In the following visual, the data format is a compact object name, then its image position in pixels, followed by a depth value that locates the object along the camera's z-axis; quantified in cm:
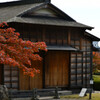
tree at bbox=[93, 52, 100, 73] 3973
